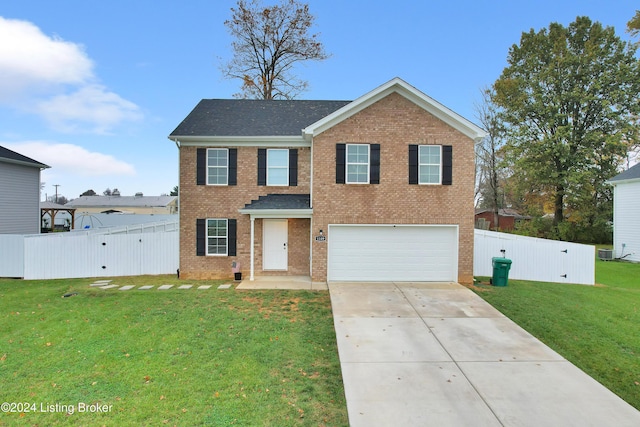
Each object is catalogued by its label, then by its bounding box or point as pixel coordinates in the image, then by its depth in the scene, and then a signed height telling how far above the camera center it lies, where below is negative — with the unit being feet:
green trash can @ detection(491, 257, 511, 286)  40.47 -7.33
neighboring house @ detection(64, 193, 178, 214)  145.59 +1.85
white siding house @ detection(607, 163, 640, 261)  70.49 -0.32
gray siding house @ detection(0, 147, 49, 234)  56.90 +2.69
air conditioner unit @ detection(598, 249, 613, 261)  72.69 -9.23
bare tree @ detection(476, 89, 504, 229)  106.63 +21.81
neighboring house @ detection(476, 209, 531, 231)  143.43 -2.50
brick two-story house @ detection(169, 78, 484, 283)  39.88 +2.13
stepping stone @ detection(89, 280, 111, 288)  40.36 -9.38
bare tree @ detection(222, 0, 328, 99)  80.02 +41.27
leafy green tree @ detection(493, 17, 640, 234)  86.22 +28.15
